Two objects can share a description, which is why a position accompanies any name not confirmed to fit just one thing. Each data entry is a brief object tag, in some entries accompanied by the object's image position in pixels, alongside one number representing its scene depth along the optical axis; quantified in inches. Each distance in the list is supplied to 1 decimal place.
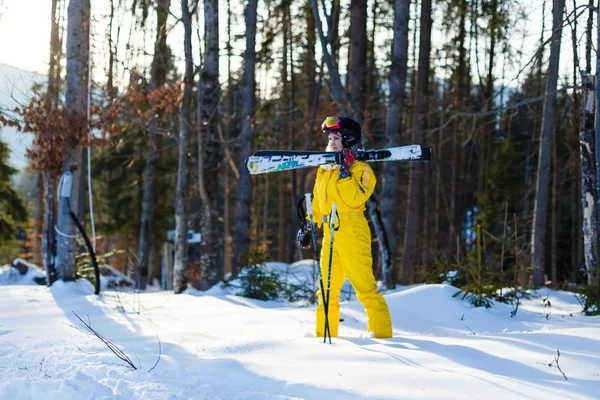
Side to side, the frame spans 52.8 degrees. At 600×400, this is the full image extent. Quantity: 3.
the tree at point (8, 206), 768.3
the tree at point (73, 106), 347.6
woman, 211.0
